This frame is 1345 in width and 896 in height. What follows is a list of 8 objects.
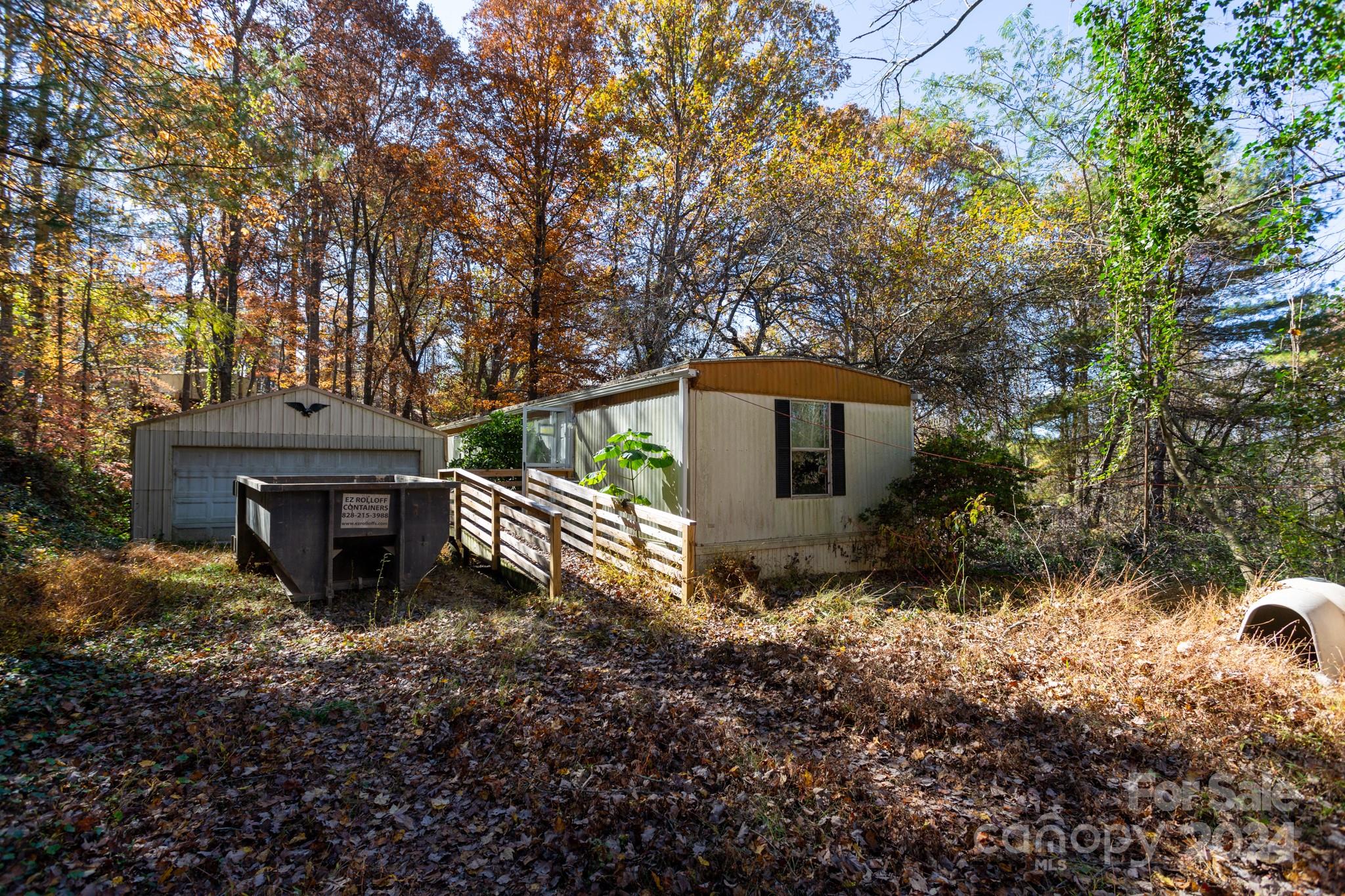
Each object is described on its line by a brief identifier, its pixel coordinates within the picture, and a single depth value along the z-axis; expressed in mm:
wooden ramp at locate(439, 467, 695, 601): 7098
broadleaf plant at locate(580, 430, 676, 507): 8555
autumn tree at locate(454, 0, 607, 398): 17125
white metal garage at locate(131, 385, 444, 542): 9734
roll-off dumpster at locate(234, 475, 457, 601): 6020
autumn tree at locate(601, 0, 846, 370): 15523
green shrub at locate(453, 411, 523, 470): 12258
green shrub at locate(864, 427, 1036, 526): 9125
